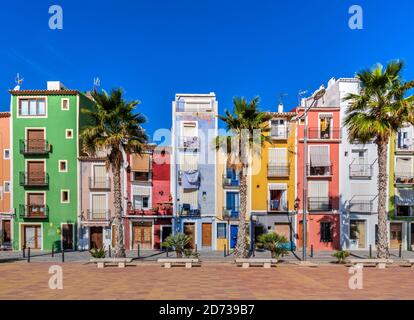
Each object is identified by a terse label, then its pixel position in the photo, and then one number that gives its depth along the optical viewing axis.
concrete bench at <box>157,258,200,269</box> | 17.72
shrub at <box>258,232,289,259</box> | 19.86
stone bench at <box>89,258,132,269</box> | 17.69
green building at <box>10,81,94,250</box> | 27.84
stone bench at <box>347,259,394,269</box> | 17.86
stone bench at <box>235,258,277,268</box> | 17.82
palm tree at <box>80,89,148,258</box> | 19.41
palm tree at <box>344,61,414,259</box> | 18.25
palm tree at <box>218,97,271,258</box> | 19.53
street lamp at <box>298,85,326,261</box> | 18.57
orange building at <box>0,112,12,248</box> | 28.62
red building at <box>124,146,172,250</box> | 27.98
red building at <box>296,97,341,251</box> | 27.88
